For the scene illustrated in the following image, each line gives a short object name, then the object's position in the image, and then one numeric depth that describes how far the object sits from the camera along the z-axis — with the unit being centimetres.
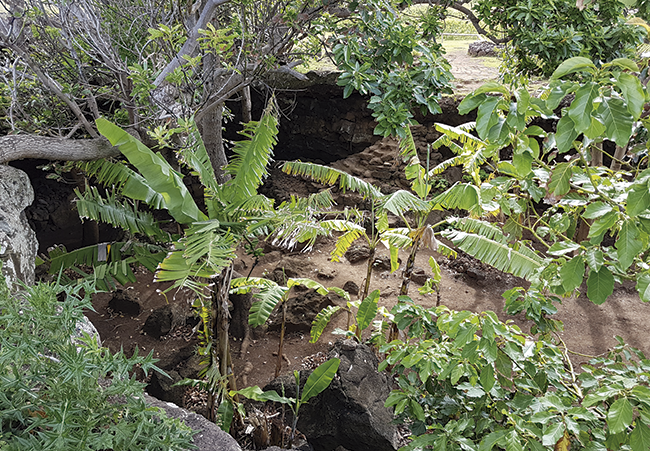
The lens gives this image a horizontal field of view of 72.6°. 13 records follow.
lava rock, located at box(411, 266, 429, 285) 730
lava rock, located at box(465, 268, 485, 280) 740
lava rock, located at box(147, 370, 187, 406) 468
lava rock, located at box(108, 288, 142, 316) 653
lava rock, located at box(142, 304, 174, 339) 598
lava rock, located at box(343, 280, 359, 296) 682
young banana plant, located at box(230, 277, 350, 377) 406
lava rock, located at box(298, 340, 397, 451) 376
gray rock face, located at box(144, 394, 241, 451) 209
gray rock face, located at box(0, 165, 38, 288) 363
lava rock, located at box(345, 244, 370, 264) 776
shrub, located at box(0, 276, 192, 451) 139
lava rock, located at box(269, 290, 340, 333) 600
